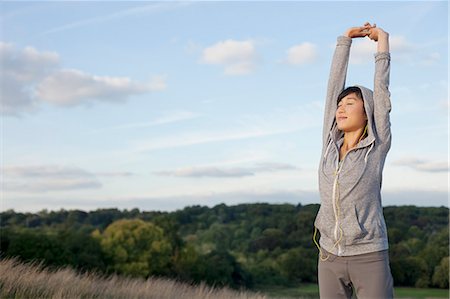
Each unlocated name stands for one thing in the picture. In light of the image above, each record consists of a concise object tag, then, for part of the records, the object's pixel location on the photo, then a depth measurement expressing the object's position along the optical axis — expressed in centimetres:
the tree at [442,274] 4506
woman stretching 408
